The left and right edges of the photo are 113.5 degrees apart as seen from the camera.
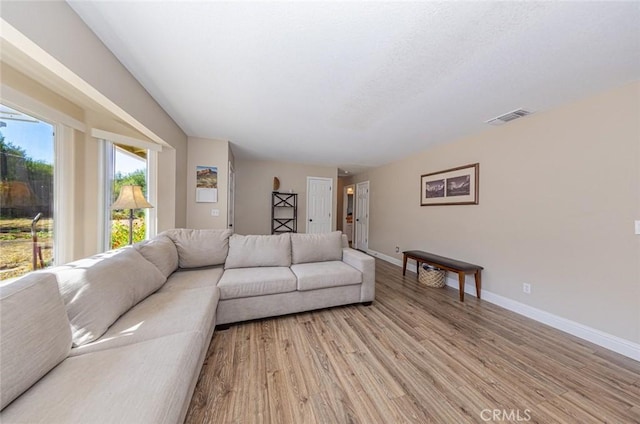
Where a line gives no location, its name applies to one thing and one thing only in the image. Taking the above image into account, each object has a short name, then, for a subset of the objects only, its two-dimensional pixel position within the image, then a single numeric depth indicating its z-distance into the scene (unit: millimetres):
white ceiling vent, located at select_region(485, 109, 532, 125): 2297
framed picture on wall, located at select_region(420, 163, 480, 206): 2993
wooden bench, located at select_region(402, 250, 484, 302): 2719
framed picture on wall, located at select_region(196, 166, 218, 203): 3422
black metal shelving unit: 5074
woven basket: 3166
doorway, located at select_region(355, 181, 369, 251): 5680
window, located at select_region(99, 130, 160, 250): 2309
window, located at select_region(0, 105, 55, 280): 1544
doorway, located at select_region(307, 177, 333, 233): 5379
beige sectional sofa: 737
